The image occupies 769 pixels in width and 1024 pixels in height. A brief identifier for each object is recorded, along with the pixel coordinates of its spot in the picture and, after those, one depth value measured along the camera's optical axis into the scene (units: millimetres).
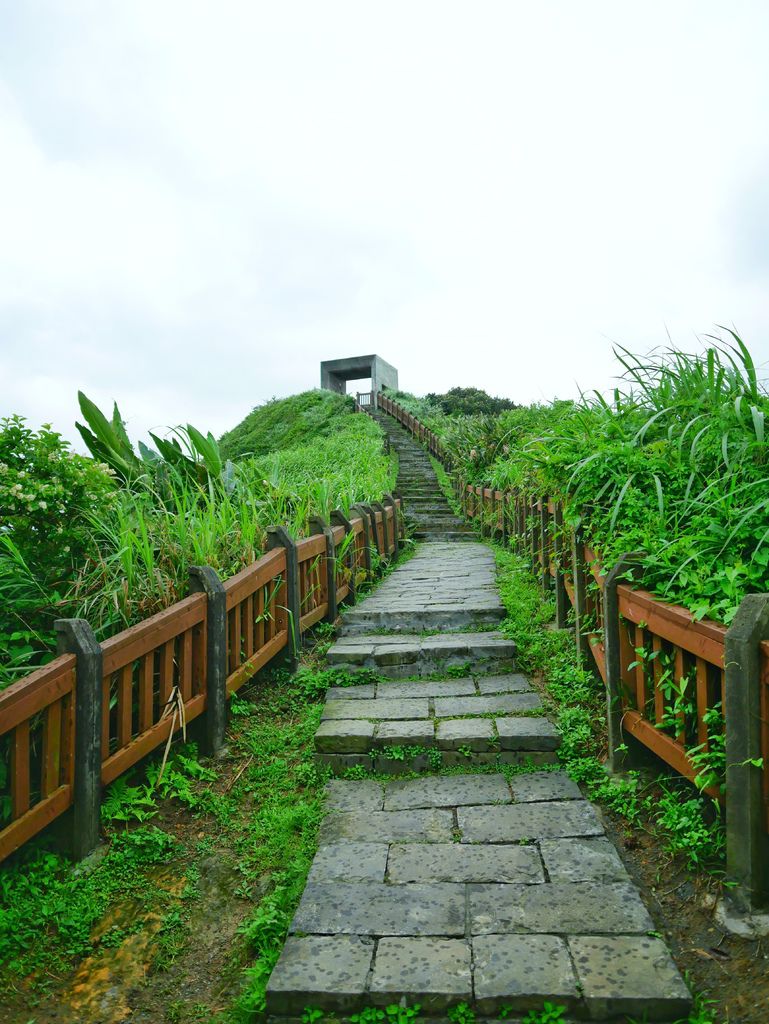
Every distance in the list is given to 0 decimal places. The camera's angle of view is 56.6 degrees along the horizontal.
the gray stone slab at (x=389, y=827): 3081
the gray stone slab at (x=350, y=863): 2809
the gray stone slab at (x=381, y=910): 2469
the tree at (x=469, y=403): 36094
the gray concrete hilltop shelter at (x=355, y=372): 39156
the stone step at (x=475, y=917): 2135
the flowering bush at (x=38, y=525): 3475
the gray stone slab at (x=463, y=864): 2750
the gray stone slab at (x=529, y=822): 3023
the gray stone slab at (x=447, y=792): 3377
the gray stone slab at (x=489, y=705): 4164
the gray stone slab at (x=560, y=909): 2416
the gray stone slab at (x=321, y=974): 2158
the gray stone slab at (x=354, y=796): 3389
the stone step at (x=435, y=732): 3758
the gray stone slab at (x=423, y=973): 2135
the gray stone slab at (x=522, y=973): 2104
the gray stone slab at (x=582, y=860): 2711
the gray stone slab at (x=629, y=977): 2061
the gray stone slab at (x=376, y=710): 4191
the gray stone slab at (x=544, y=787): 3342
